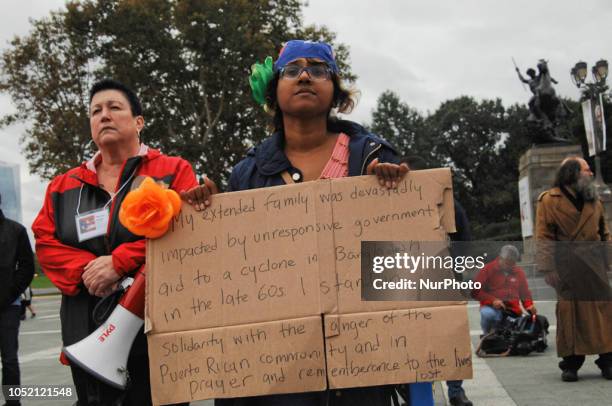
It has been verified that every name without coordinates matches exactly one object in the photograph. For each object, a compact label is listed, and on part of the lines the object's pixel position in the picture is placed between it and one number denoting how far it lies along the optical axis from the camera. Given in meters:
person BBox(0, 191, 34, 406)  5.44
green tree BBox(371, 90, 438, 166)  66.19
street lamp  20.70
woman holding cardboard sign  2.62
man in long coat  5.32
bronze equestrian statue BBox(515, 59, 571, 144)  21.45
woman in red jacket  2.83
